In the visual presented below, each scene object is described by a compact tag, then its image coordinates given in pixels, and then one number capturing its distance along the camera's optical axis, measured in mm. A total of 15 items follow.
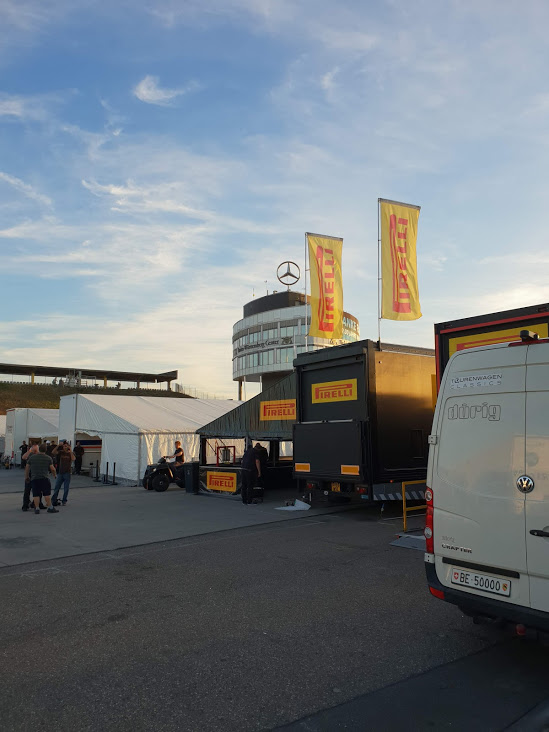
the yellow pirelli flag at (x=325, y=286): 16250
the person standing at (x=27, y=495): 13377
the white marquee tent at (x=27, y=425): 30938
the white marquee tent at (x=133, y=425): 21125
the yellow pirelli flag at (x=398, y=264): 14477
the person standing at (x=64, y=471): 14273
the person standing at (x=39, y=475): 12789
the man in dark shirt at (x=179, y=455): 19578
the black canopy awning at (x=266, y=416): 14695
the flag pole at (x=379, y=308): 13716
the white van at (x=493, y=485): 3830
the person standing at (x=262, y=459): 15586
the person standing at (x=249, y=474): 14570
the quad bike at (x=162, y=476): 18875
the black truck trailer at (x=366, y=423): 11430
